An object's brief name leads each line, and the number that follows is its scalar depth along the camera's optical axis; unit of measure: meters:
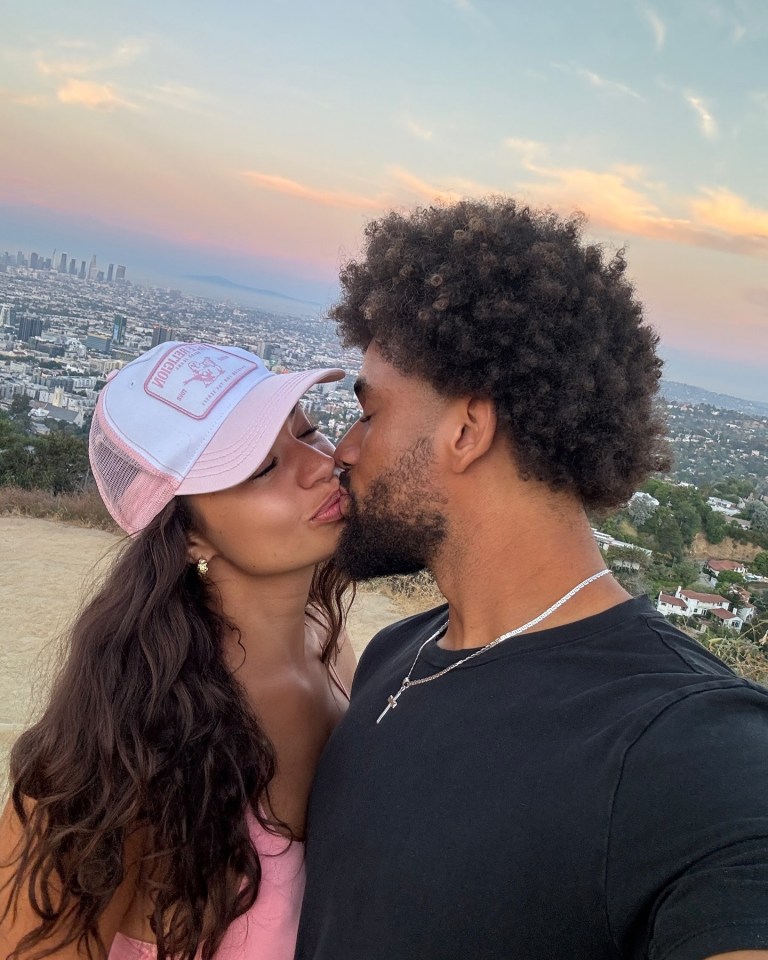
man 0.36
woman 0.54
